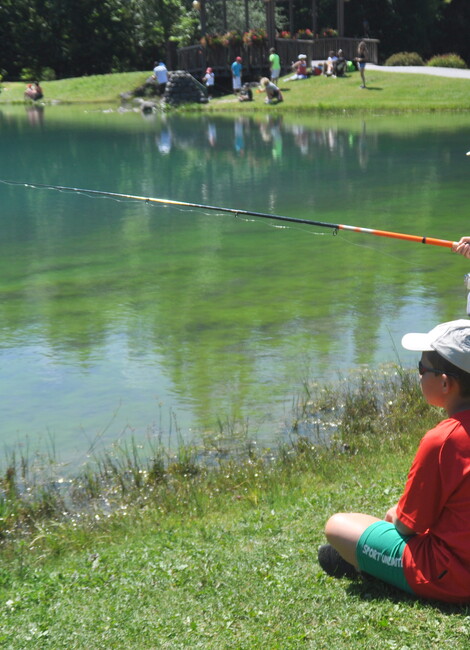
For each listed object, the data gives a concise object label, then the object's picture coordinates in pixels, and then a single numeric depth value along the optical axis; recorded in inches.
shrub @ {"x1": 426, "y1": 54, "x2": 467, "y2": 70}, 1654.8
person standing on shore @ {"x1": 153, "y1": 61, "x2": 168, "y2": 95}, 1663.4
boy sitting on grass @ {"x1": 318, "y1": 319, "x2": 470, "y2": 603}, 132.2
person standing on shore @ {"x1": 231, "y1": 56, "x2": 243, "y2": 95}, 1601.9
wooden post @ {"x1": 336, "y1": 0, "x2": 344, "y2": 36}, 1621.6
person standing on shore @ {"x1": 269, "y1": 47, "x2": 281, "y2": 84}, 1592.0
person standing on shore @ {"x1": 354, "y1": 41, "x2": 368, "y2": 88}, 1438.2
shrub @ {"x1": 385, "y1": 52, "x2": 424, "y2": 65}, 1679.4
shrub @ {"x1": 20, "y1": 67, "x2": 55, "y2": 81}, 2112.5
